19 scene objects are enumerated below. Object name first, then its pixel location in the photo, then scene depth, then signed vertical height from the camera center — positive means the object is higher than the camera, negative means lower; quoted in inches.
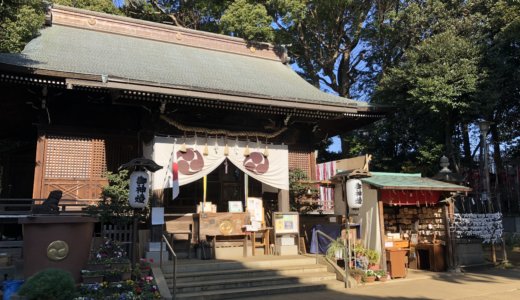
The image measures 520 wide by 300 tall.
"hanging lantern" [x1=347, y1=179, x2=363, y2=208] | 406.9 +21.9
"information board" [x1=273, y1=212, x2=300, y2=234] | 459.8 -4.8
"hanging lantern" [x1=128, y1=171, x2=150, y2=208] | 344.8 +25.2
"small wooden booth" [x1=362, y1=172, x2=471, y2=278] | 438.9 -6.5
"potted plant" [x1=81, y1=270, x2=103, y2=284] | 310.7 -41.1
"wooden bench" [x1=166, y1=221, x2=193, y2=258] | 441.1 -12.2
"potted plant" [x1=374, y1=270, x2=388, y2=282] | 412.5 -58.0
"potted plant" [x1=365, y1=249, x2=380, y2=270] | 417.4 -42.0
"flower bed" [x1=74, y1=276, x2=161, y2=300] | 298.1 -51.6
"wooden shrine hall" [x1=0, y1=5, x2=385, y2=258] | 411.6 +114.6
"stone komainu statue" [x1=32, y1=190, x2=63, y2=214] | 318.3 +12.2
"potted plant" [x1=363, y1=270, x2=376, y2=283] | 400.8 -57.8
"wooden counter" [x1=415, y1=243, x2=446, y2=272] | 475.5 -48.3
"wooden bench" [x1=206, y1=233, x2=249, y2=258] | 441.7 -23.3
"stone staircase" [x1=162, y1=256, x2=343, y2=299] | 343.6 -52.6
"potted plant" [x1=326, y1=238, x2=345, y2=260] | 417.4 -33.1
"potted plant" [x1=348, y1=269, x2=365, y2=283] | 397.4 -54.7
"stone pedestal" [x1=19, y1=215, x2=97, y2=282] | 301.6 -15.6
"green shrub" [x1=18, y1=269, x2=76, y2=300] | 249.8 -39.1
